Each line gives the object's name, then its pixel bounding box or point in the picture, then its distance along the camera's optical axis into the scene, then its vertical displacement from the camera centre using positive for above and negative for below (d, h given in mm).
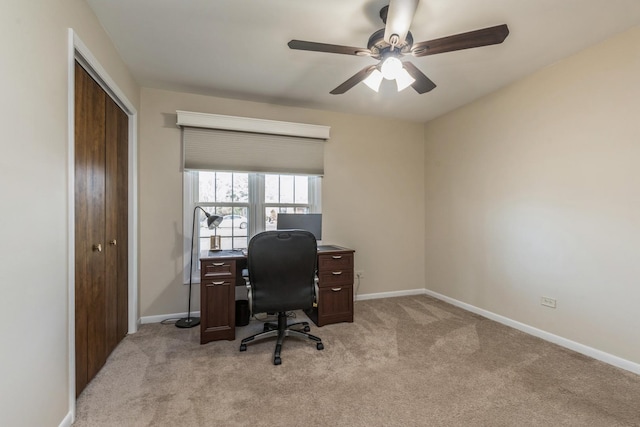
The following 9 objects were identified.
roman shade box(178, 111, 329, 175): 3166 +838
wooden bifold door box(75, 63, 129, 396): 1824 -92
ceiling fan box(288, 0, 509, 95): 1590 +1076
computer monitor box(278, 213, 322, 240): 3227 -95
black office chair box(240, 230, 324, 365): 2213 -472
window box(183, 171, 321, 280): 3307 +167
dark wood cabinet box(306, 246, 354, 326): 3045 -806
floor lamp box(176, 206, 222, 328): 2943 -654
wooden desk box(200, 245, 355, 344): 2611 -778
